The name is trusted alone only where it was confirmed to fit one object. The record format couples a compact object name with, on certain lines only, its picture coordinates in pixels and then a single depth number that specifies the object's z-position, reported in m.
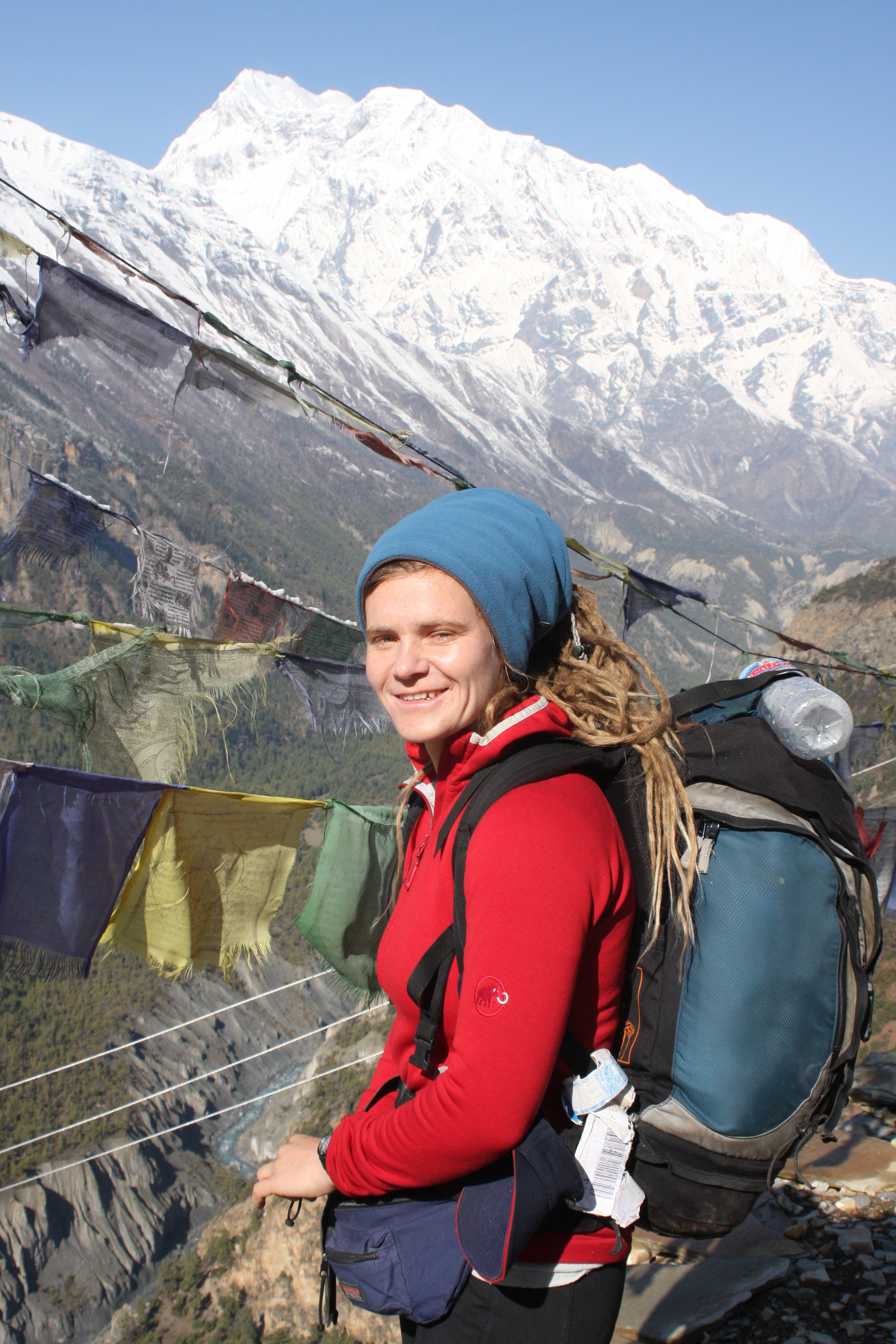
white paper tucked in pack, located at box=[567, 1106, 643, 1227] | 1.38
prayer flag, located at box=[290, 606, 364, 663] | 5.39
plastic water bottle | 1.45
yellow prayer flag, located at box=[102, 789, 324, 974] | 4.01
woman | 1.18
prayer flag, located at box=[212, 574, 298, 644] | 5.46
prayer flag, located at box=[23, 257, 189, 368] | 4.26
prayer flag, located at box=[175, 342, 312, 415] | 4.41
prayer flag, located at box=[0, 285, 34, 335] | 3.90
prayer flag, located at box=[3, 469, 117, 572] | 5.13
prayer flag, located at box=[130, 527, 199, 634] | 5.30
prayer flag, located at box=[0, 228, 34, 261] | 3.62
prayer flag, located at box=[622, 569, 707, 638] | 6.95
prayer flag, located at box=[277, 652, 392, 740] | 5.04
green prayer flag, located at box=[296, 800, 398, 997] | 4.49
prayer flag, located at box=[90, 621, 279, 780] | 4.20
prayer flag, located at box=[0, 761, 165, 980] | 3.69
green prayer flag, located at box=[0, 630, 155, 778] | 3.68
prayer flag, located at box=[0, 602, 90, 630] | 3.94
